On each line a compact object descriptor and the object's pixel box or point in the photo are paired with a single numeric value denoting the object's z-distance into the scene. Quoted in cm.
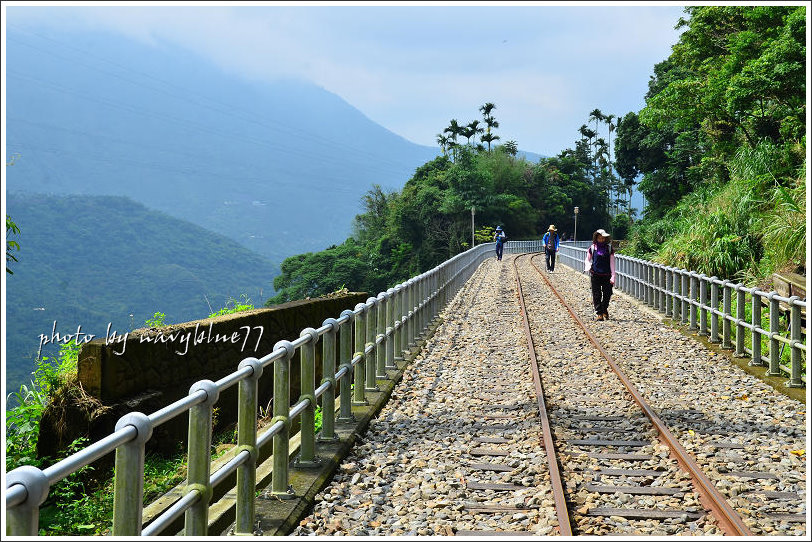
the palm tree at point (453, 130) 10981
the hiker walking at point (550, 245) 3222
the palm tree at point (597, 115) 13116
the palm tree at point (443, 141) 11106
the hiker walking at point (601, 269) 1537
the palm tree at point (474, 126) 11106
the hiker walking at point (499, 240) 4190
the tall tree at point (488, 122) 11059
